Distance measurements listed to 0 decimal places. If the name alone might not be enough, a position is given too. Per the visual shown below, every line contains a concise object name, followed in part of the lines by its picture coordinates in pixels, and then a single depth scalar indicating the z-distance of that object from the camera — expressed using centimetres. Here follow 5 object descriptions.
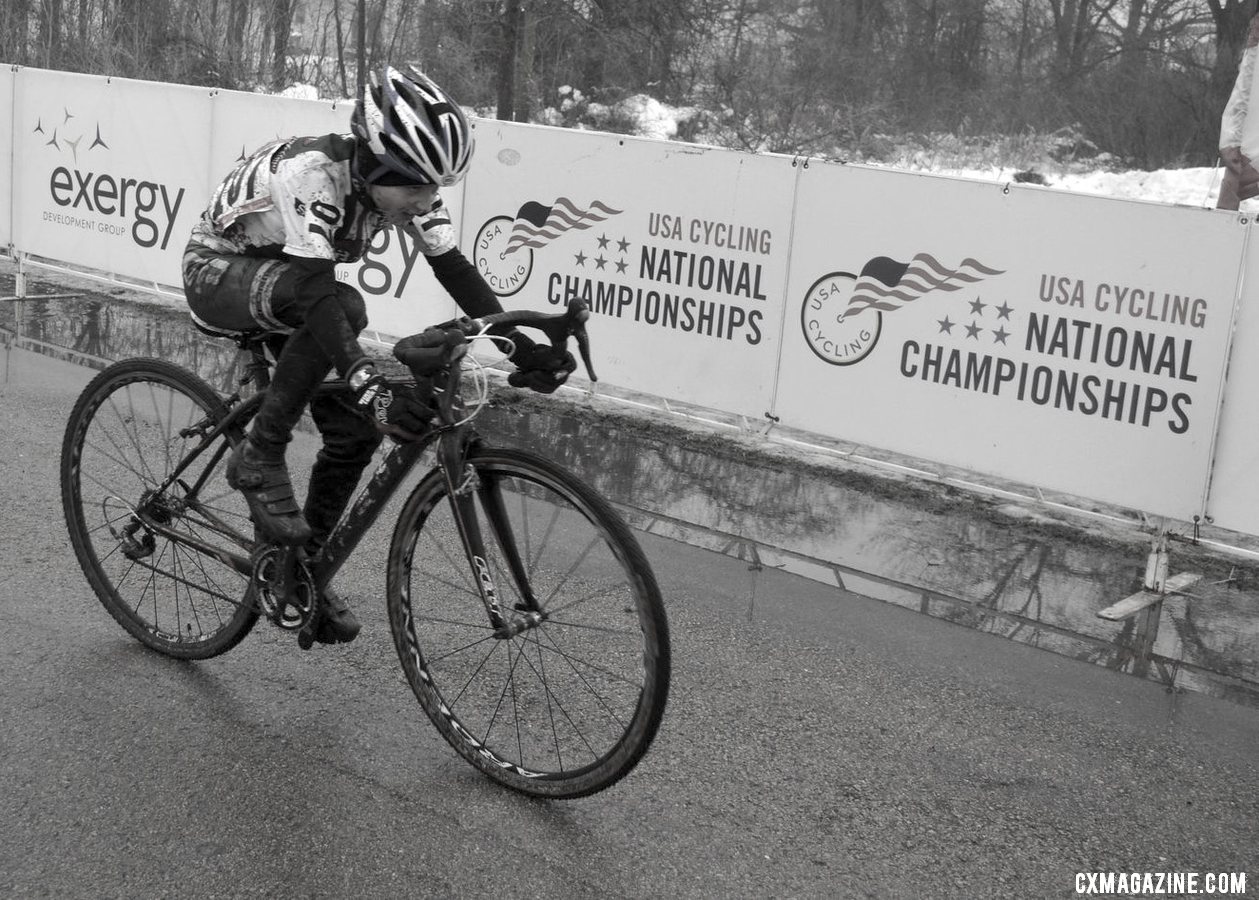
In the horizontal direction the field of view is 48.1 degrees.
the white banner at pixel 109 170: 1103
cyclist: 365
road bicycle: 357
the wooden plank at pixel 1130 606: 600
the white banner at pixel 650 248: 830
